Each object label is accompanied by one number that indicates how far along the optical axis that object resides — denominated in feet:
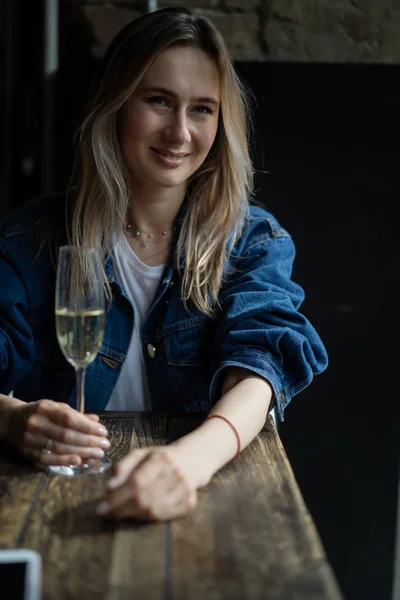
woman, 5.84
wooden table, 2.88
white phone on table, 2.73
